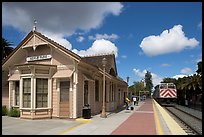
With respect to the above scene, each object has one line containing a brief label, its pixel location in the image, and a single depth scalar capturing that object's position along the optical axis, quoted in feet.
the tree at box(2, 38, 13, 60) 103.12
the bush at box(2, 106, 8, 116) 58.80
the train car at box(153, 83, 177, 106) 110.83
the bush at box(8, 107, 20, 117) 55.12
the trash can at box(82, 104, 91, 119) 50.29
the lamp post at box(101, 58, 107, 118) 54.03
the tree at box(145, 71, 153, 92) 524.40
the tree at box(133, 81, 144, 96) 339.24
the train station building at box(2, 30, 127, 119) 50.37
